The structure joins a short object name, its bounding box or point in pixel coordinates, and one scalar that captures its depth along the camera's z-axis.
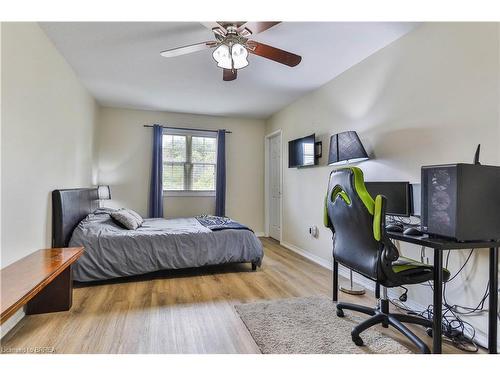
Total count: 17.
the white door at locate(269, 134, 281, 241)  5.21
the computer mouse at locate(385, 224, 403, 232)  1.92
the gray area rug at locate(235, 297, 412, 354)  1.73
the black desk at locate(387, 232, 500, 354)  1.53
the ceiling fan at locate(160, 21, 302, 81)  2.02
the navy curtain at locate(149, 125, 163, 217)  4.88
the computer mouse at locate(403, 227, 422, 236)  1.76
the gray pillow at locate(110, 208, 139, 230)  3.29
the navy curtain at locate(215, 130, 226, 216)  5.27
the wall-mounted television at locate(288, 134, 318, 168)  3.84
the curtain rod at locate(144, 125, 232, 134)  5.02
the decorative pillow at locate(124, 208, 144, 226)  3.58
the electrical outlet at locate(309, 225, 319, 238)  3.83
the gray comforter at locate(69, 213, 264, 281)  2.80
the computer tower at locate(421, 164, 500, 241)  1.55
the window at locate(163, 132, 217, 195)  5.17
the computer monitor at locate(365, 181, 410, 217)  2.30
